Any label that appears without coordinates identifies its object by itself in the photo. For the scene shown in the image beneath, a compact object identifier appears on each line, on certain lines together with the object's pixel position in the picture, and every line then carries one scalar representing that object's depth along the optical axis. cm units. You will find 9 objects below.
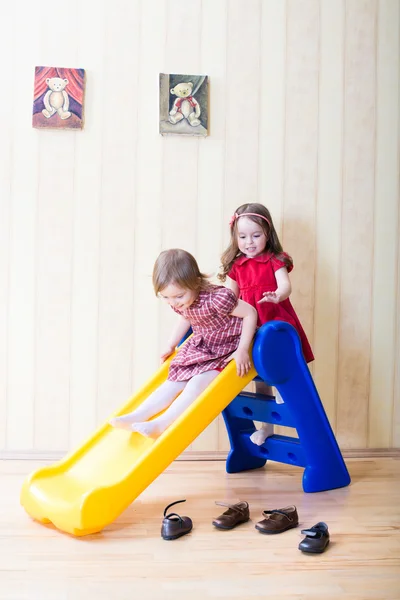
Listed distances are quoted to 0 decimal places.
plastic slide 188
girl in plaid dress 219
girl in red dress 254
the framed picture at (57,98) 274
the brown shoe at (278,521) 193
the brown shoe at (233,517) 197
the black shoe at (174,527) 188
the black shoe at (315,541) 178
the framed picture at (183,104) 279
